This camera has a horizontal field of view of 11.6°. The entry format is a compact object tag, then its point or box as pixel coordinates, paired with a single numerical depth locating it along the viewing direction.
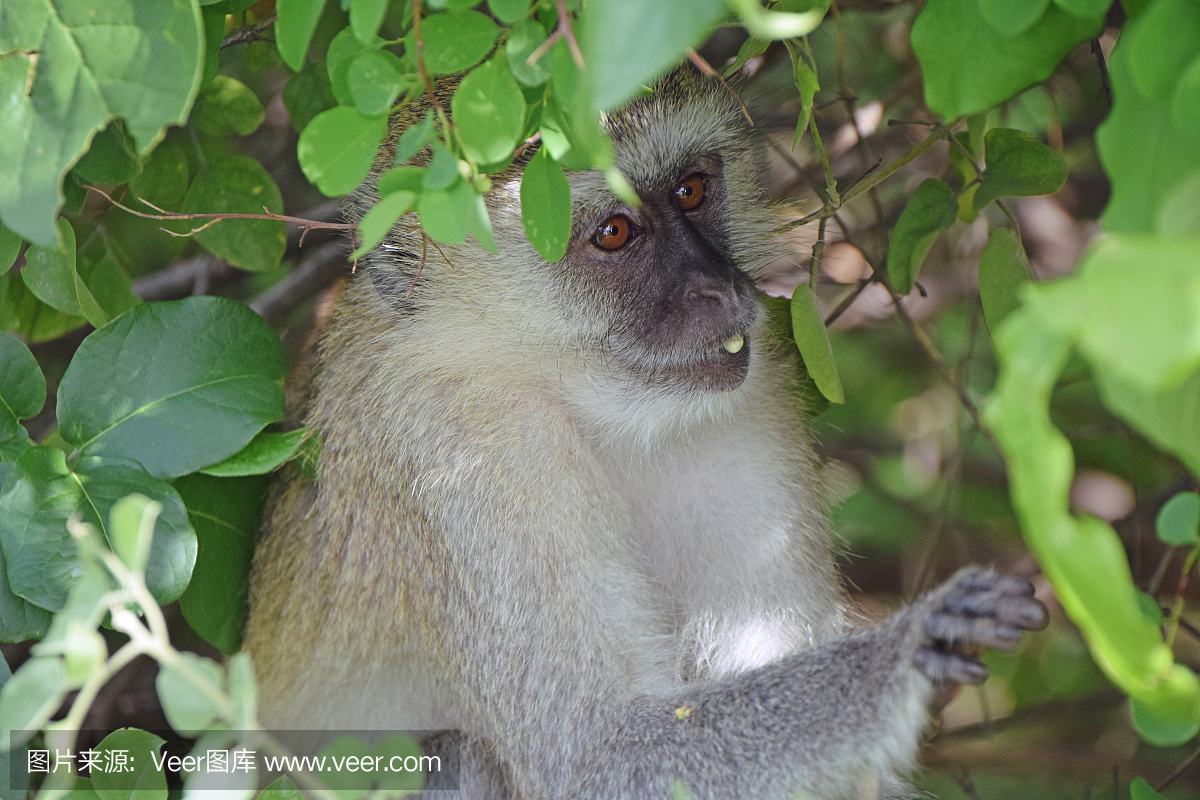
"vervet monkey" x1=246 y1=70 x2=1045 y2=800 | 1.85
